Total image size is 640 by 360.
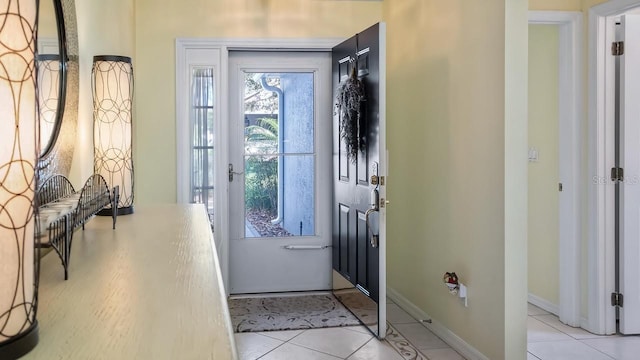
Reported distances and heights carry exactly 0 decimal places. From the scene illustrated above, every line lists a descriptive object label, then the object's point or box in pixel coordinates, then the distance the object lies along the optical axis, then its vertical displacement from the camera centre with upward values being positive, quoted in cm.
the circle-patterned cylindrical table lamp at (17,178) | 65 +0
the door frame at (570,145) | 369 +24
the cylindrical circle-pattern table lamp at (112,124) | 206 +21
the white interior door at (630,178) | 354 +1
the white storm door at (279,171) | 452 +8
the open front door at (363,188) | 345 -5
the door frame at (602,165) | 358 +10
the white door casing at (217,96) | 422 +65
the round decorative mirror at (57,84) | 157 +30
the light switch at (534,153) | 422 +21
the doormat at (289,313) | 379 -96
